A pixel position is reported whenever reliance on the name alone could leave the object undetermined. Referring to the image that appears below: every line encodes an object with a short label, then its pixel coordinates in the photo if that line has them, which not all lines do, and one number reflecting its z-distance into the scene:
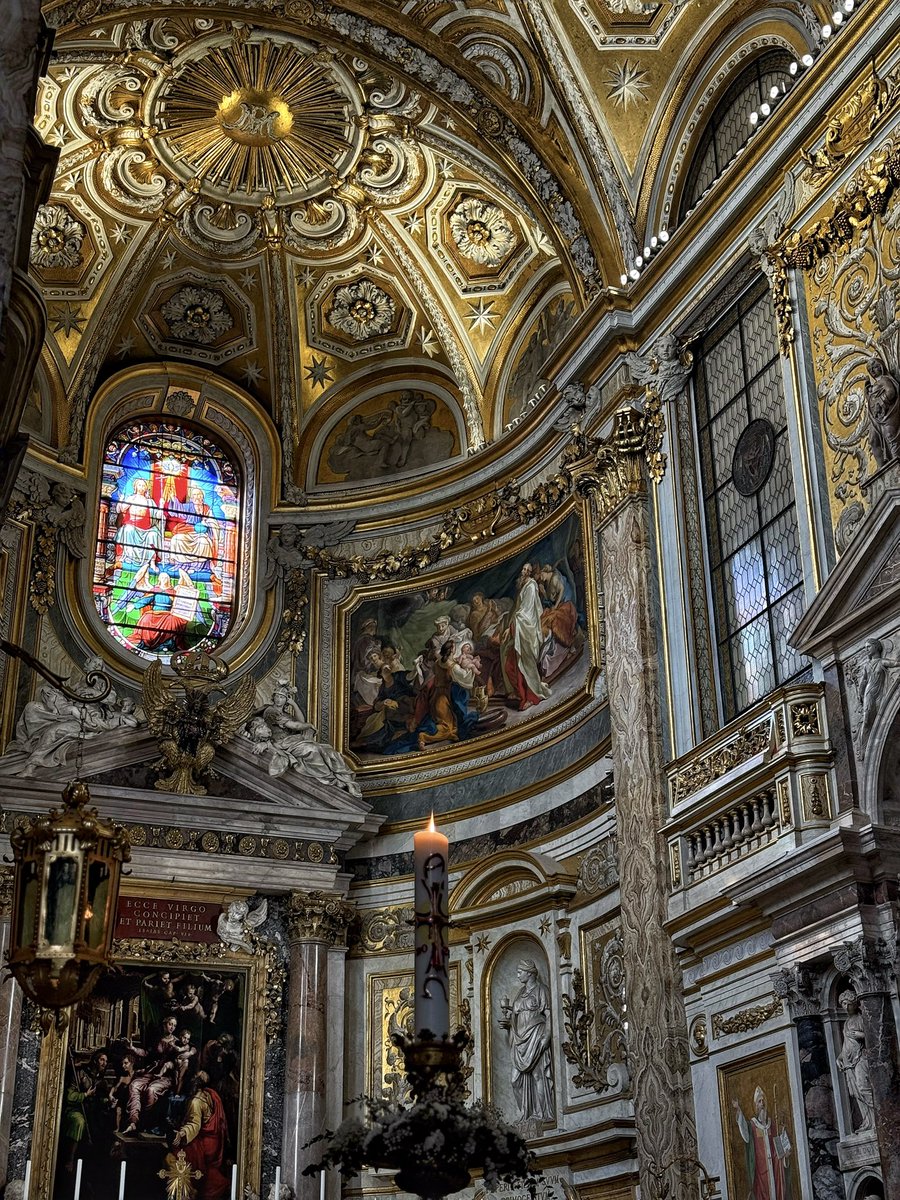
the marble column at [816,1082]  9.71
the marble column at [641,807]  11.61
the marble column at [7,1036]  13.95
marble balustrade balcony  10.37
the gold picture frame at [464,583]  14.62
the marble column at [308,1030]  14.71
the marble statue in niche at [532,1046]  13.98
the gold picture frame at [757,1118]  10.20
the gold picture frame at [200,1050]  14.16
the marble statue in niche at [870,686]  9.99
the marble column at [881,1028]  9.05
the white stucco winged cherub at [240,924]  15.60
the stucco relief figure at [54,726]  15.26
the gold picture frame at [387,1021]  15.39
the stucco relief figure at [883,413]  10.20
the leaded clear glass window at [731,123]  13.29
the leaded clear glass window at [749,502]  11.85
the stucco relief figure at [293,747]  16.42
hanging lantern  8.34
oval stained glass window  17.89
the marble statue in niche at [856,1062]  9.47
